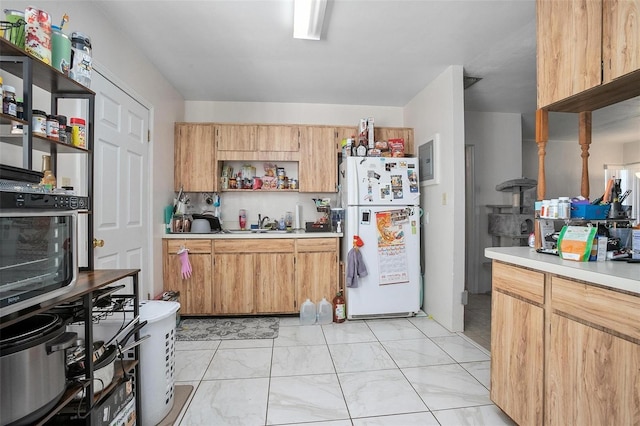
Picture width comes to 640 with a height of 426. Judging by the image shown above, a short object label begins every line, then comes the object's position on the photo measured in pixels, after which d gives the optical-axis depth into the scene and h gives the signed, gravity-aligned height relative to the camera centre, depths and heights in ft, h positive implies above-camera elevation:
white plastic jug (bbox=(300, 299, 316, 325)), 9.69 -3.45
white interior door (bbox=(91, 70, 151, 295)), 6.49 +0.89
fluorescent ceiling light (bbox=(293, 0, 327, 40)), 6.03 +4.46
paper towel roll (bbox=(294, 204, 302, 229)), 11.92 -0.23
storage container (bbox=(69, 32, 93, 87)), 4.07 +2.27
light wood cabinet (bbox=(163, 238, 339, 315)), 9.86 -2.16
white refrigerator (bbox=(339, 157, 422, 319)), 9.78 -0.67
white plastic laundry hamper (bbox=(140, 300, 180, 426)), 4.87 -2.62
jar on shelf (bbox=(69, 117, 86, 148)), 4.21 +1.22
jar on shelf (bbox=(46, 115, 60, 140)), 3.76 +1.16
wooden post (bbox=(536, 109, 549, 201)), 5.41 +1.47
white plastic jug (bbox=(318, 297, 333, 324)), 9.75 -3.43
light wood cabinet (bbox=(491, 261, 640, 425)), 3.19 -1.86
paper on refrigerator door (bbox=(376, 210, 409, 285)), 9.86 -1.21
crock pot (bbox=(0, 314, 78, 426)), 2.62 -1.54
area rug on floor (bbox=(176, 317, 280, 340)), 8.64 -3.74
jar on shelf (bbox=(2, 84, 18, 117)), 3.15 +1.27
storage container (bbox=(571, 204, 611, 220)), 4.41 +0.04
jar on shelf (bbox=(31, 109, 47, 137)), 3.59 +1.17
